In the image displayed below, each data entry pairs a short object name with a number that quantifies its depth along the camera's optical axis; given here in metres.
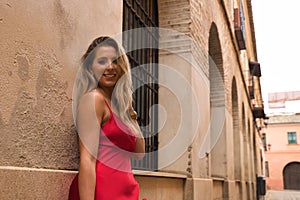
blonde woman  1.71
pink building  34.47
